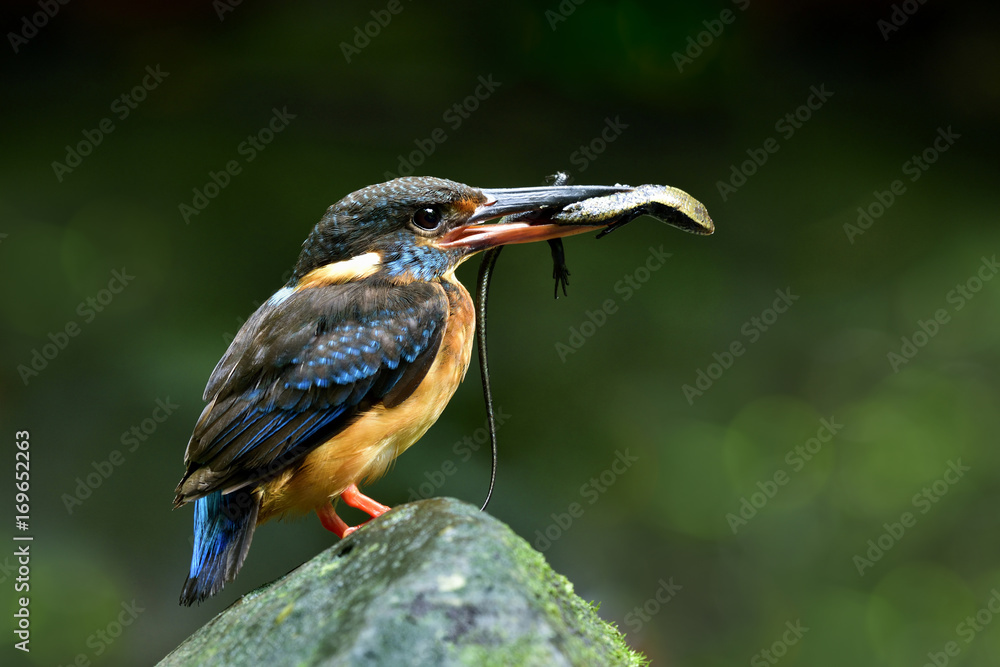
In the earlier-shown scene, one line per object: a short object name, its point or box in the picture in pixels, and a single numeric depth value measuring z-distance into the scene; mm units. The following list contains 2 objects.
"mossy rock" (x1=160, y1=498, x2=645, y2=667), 4118
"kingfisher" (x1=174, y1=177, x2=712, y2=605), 4187
